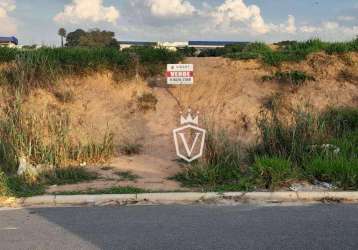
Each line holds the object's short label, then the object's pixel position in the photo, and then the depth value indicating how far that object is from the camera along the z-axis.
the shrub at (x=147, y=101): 14.55
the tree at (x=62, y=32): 29.10
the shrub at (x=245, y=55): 15.76
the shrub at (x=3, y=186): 8.07
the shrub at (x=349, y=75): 14.99
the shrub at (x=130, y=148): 12.20
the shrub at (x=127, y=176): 9.46
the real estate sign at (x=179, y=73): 13.62
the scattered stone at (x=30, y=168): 8.98
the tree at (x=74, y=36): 38.51
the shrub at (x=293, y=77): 14.84
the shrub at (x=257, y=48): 16.33
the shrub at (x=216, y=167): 8.78
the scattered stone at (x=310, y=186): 8.26
